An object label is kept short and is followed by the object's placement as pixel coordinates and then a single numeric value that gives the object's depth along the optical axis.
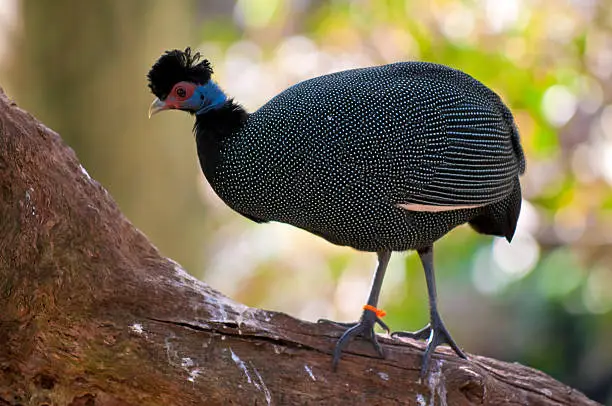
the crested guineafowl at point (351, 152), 7.50
